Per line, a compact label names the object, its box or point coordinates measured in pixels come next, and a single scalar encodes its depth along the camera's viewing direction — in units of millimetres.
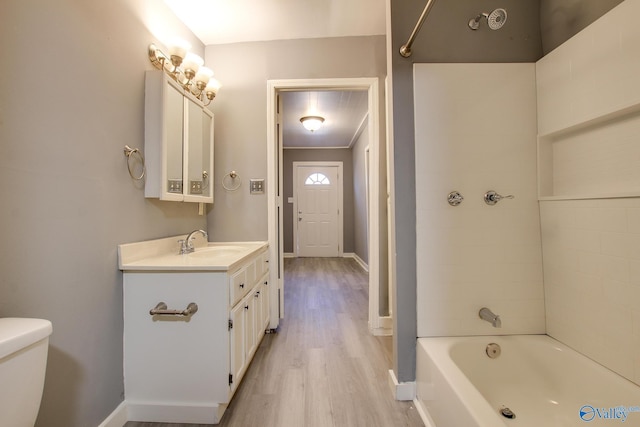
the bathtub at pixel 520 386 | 990
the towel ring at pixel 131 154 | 1346
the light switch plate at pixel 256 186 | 2250
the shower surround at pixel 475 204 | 1425
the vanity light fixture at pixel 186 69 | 1557
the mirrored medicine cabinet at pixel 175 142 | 1479
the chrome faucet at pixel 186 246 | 1708
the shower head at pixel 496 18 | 1185
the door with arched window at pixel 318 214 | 5887
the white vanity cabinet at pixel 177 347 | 1277
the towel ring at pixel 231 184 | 2244
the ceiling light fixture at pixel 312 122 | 3797
